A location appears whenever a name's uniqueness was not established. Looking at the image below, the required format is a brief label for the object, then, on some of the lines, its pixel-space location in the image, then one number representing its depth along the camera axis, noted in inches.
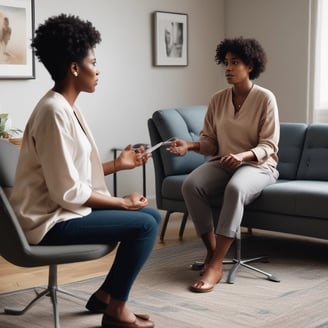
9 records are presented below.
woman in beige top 140.6
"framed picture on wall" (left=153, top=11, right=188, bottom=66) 210.5
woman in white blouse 97.9
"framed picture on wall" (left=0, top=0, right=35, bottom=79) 172.9
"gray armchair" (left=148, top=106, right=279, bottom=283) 171.3
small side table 203.0
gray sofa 148.6
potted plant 159.0
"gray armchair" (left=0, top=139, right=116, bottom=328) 94.9
